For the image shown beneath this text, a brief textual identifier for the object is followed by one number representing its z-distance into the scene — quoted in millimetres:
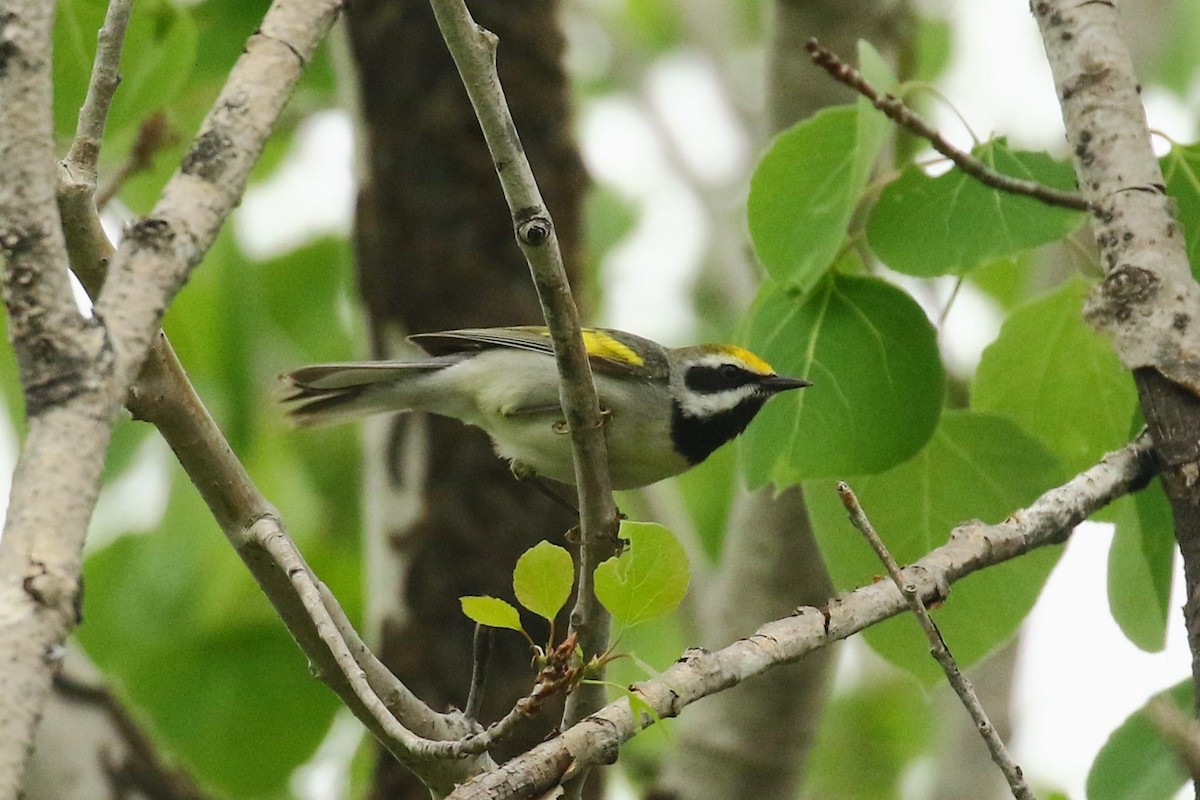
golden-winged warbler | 8422
